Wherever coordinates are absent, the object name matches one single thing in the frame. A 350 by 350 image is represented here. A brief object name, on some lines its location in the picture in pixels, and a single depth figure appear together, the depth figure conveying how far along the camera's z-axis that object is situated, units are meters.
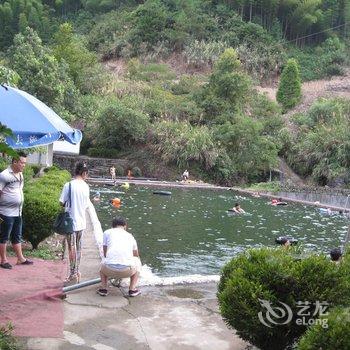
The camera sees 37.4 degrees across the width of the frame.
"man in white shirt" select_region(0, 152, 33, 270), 6.79
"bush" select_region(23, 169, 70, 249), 8.35
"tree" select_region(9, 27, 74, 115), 30.02
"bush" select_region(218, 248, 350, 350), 4.32
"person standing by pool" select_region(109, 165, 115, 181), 31.42
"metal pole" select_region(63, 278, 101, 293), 6.25
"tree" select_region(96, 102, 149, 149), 36.06
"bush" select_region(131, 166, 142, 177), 35.00
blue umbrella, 5.68
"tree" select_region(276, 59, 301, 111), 51.03
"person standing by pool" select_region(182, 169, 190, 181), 34.22
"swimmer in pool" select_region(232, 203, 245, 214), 20.75
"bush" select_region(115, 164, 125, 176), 35.00
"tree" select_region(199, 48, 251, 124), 38.66
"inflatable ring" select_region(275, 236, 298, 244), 12.36
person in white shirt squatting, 6.20
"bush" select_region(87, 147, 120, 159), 36.59
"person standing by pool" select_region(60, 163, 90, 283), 6.79
